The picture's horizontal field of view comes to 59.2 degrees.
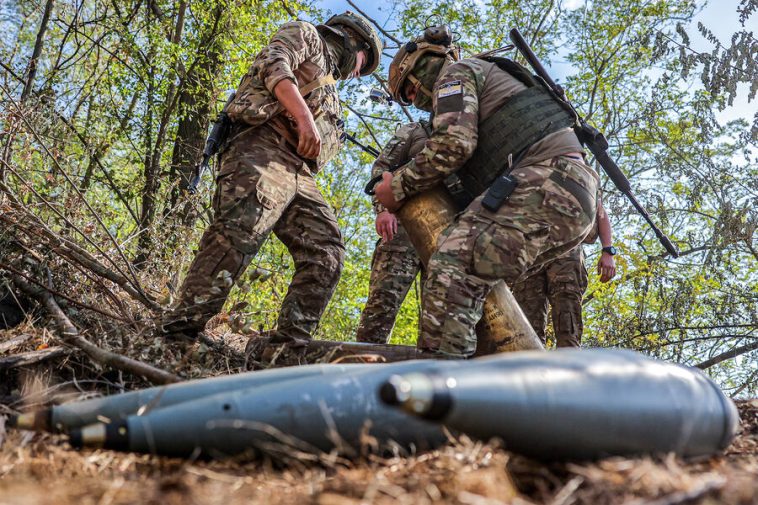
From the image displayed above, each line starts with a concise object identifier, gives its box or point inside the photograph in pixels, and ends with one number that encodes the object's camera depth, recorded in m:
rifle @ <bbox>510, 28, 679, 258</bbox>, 4.31
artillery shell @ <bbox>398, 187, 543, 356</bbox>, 3.49
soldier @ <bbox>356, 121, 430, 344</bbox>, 5.26
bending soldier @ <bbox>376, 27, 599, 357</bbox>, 3.25
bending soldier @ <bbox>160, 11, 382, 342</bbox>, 3.79
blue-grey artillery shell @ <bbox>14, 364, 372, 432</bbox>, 1.84
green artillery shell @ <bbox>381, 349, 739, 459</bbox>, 1.41
